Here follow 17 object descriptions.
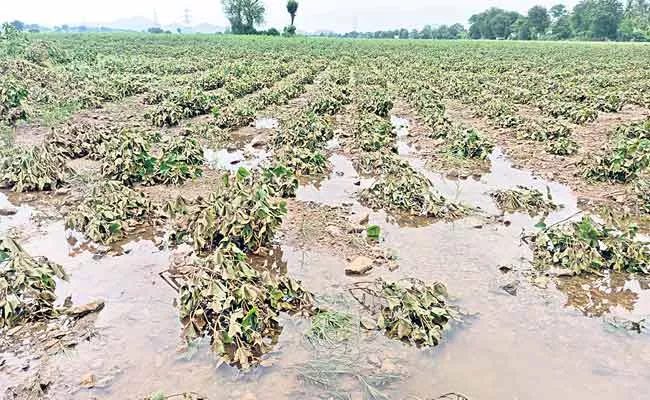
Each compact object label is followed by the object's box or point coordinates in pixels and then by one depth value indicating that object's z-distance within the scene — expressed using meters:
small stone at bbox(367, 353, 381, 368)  3.72
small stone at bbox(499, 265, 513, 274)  5.12
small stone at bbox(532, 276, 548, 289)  4.86
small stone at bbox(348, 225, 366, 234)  6.05
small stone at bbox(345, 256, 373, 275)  5.07
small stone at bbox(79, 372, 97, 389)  3.47
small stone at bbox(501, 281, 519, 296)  4.72
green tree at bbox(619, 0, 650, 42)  81.06
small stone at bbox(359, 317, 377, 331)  4.15
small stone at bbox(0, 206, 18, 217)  6.49
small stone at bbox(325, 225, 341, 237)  5.97
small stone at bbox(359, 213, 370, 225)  6.32
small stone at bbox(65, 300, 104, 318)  4.29
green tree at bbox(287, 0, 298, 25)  76.25
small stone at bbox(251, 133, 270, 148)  10.27
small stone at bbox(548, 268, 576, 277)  5.02
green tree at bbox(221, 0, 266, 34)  74.56
